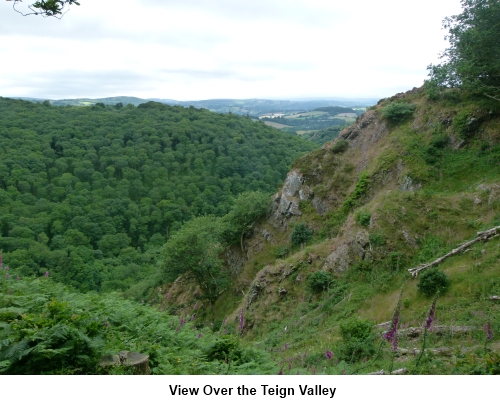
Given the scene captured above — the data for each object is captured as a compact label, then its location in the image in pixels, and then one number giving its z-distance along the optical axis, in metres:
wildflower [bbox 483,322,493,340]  5.67
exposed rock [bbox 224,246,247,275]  29.61
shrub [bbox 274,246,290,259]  25.98
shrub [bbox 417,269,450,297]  12.08
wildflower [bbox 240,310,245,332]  5.43
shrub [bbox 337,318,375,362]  8.96
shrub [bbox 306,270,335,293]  17.41
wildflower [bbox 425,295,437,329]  4.69
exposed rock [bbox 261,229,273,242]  28.64
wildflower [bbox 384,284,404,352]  4.69
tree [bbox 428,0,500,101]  17.23
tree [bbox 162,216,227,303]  26.19
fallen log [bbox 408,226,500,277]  13.59
